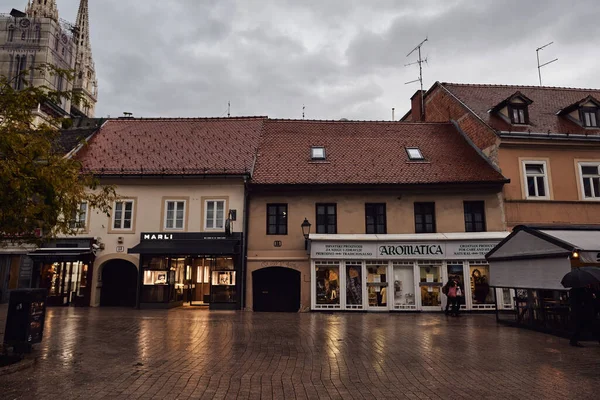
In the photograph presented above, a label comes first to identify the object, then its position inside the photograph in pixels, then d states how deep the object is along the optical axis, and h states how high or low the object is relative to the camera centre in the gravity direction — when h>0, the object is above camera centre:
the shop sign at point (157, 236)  20.64 +2.12
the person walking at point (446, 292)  18.98 -0.39
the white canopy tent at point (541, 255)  12.79 +0.87
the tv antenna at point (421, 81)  29.21 +13.26
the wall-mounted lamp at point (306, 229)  19.79 +2.38
